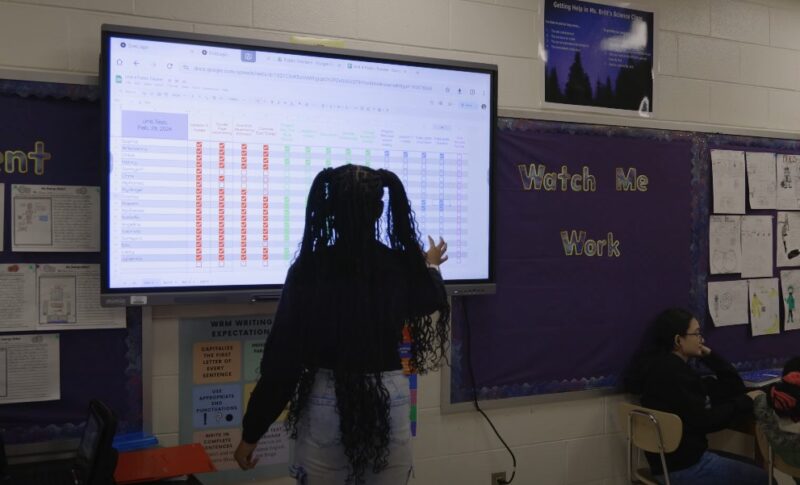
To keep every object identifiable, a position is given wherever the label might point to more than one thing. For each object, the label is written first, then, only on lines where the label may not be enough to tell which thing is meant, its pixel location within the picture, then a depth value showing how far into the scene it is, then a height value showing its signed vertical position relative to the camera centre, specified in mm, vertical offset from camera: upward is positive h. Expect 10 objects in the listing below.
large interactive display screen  2023 +310
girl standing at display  1629 -265
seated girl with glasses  2588 -632
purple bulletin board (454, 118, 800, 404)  2662 -59
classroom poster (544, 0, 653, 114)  2781 +807
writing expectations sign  2213 -483
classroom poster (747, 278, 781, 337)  3197 -312
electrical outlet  2705 -967
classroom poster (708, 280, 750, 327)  3092 -286
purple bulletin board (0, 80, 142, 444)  1988 -233
